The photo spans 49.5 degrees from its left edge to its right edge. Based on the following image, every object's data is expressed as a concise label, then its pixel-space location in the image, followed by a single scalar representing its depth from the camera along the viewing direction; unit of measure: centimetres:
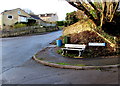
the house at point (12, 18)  4431
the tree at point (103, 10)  957
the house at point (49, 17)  7544
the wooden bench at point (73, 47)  940
